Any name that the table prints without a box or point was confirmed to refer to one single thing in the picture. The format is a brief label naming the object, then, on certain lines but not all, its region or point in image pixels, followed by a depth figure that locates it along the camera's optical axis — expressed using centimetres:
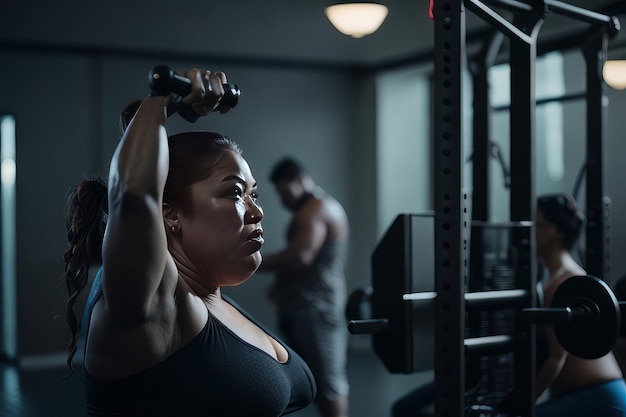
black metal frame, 168
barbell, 189
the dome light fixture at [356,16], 466
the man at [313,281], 388
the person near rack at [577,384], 244
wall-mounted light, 337
